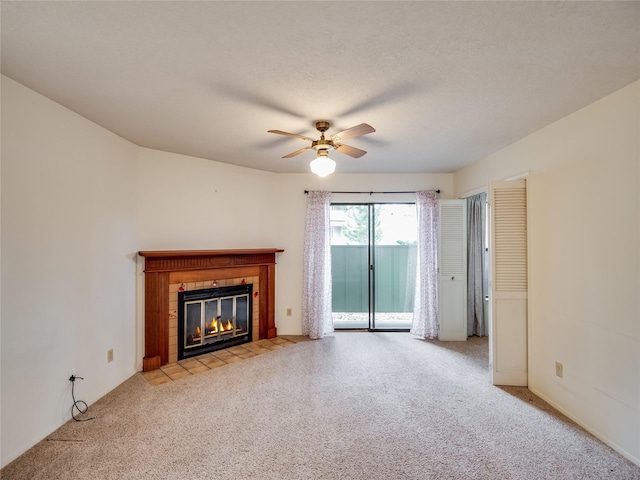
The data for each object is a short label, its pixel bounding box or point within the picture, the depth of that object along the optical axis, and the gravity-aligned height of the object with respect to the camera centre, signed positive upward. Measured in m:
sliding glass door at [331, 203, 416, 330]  4.70 -0.27
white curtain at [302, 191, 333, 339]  4.39 -0.31
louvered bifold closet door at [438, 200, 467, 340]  4.28 -0.34
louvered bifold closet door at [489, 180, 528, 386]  2.91 -0.39
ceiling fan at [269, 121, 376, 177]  2.26 +0.87
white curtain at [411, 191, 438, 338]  4.34 -0.36
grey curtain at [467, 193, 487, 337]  4.58 -0.24
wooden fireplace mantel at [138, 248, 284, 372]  3.31 -0.34
